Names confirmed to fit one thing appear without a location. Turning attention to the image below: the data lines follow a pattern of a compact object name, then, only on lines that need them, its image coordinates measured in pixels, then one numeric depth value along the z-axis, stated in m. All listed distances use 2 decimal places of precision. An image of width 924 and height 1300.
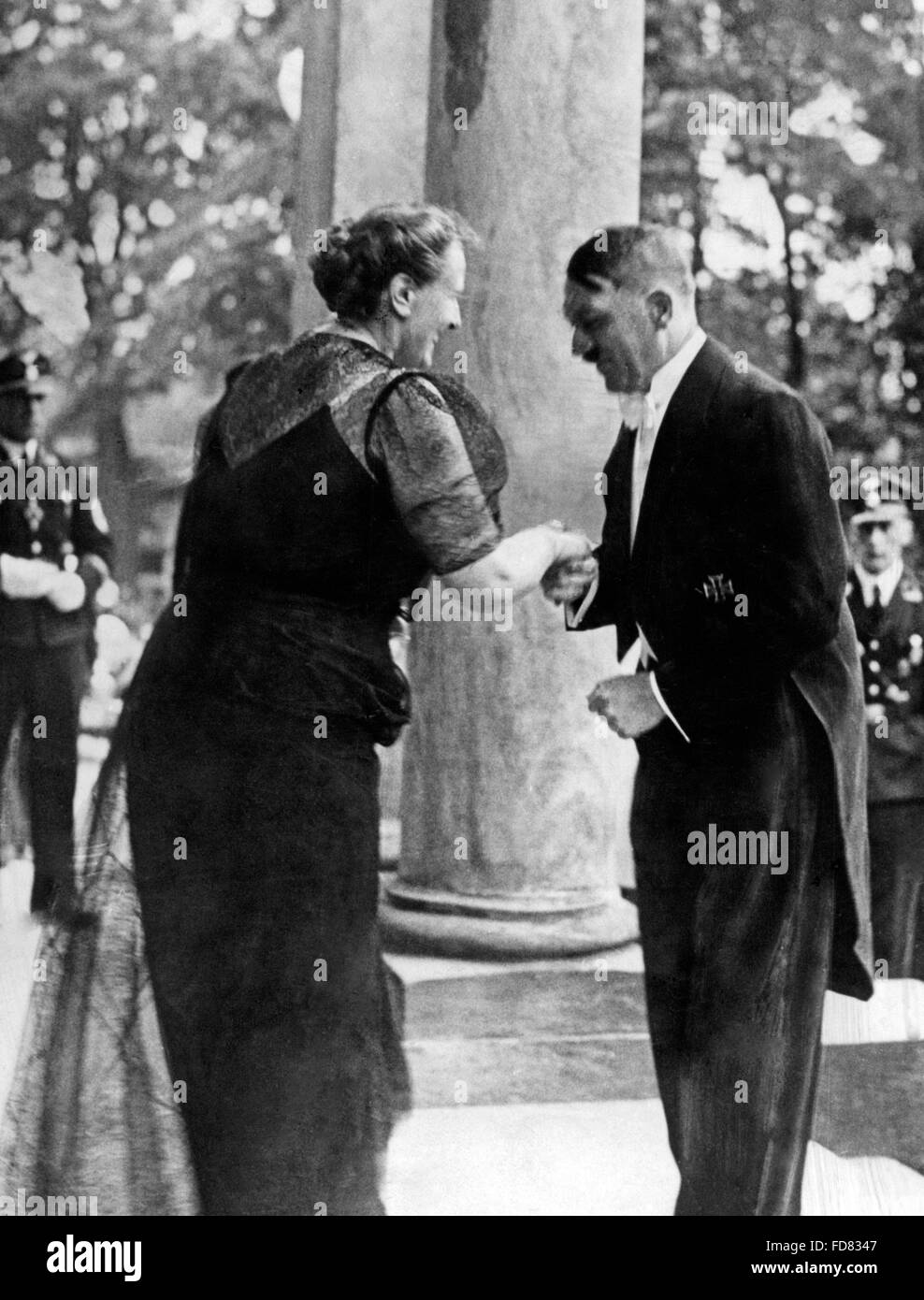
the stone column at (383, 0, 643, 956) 4.18
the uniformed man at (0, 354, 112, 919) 4.12
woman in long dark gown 3.96
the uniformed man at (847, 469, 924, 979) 4.28
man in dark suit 4.10
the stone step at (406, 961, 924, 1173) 4.18
